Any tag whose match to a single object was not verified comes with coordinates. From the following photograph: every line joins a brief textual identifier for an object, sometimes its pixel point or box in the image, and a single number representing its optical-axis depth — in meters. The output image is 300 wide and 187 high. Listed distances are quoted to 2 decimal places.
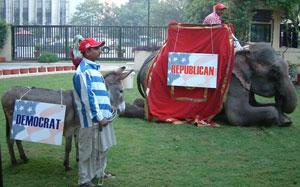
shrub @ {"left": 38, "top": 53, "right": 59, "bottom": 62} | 25.10
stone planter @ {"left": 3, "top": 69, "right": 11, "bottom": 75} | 18.10
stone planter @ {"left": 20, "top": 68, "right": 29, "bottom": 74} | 18.73
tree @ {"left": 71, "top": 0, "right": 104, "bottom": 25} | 50.62
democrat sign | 5.77
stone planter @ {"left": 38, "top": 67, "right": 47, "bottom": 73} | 19.57
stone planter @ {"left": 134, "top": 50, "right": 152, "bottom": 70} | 21.08
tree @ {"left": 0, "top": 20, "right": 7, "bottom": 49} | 26.20
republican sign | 9.27
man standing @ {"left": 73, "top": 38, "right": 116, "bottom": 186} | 5.37
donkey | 5.97
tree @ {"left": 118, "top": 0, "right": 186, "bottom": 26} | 45.09
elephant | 9.02
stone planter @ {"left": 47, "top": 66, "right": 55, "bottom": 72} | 20.11
